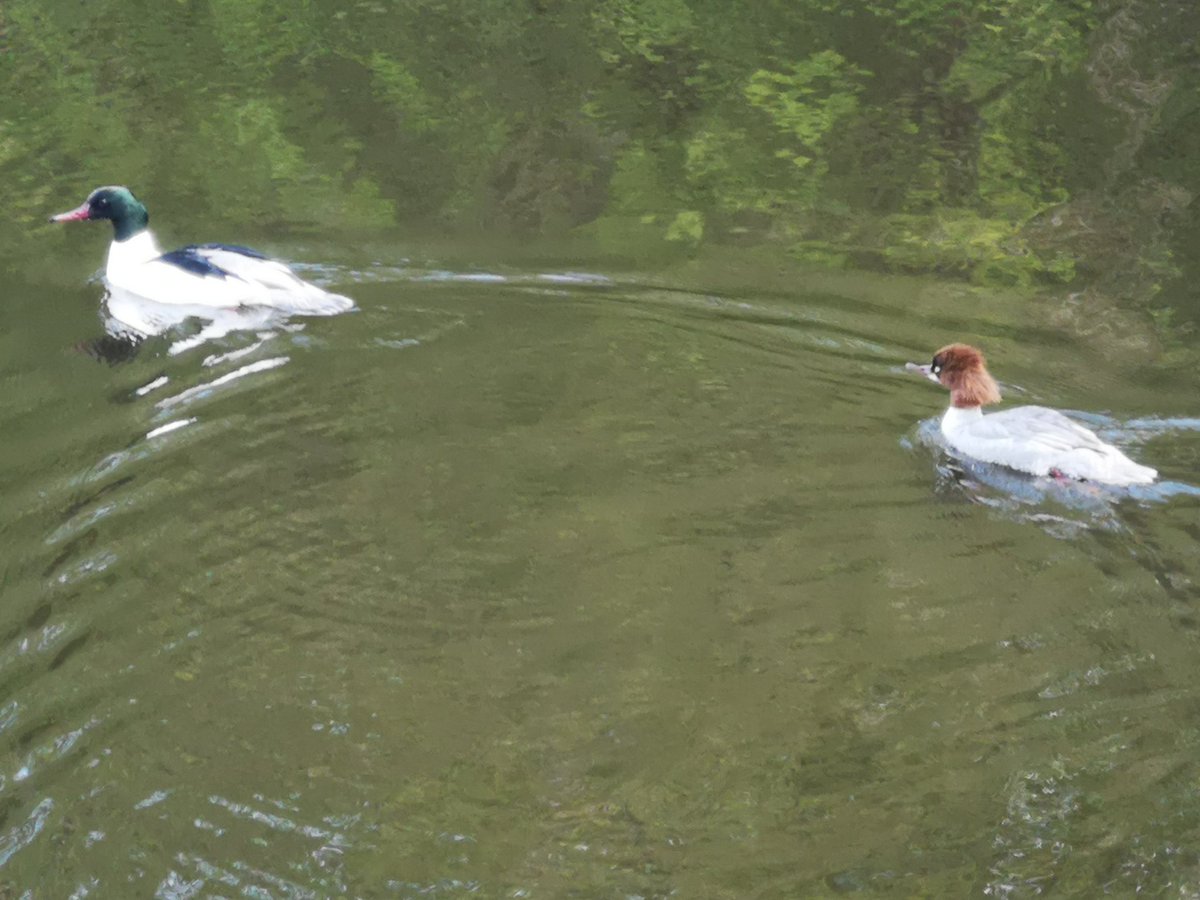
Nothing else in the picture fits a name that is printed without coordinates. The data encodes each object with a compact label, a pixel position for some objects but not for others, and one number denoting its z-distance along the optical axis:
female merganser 6.76
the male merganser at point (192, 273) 8.84
